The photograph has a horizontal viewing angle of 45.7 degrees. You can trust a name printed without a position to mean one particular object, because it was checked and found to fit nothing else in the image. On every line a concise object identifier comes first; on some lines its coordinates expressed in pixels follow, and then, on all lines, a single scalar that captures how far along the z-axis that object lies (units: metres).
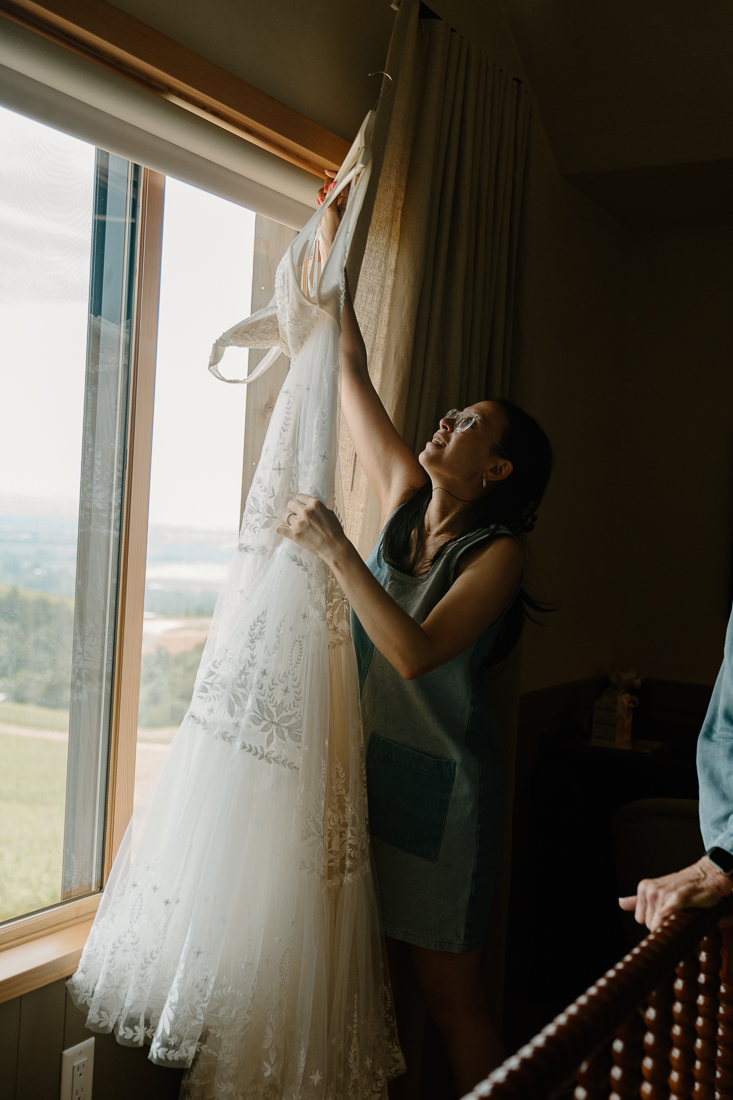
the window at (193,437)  1.73
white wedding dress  1.30
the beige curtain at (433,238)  1.92
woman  1.51
